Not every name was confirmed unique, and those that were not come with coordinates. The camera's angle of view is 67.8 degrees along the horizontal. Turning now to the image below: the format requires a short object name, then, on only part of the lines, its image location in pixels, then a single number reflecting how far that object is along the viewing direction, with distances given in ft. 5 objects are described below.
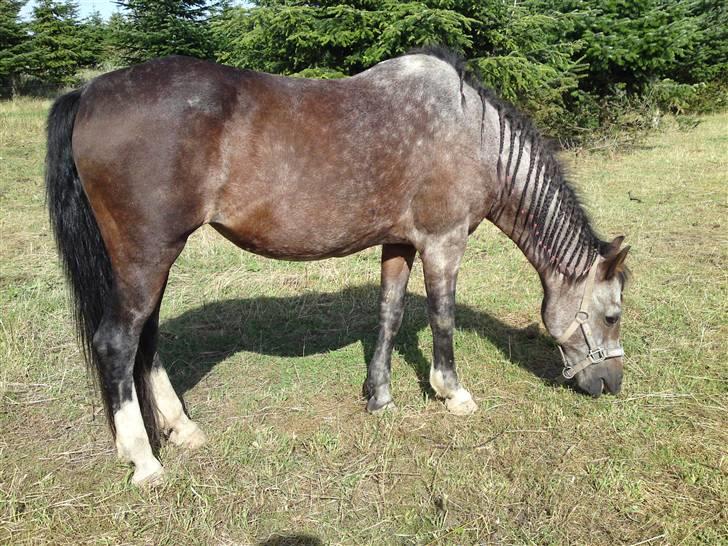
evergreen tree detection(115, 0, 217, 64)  46.29
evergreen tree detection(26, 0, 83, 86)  71.00
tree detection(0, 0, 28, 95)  64.98
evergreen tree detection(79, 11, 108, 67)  76.13
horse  9.08
